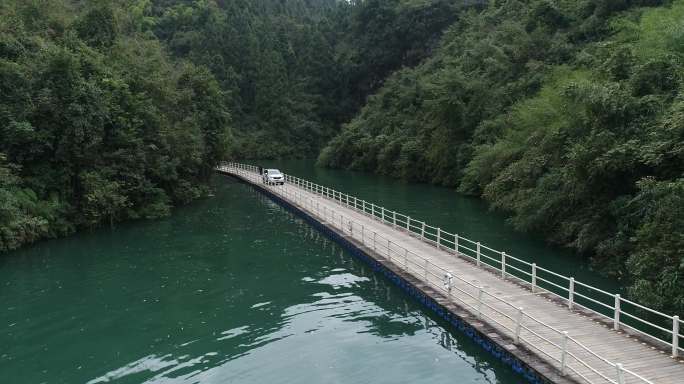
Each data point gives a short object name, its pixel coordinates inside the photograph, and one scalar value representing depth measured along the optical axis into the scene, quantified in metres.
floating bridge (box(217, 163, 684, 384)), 12.75
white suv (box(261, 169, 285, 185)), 57.66
